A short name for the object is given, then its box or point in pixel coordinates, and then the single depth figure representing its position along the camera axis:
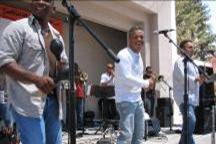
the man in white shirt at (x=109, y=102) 12.95
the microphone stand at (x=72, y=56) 3.72
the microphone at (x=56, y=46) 3.64
